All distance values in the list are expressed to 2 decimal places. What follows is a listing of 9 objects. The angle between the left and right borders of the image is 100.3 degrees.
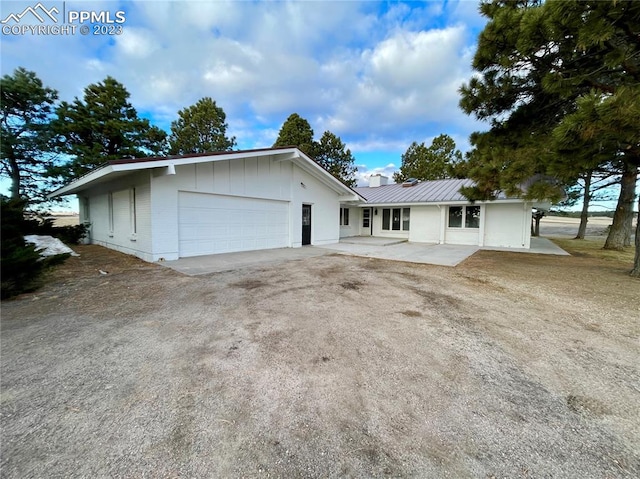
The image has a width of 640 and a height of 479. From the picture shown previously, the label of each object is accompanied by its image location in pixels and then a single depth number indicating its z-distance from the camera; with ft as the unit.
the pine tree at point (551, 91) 15.16
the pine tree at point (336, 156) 85.20
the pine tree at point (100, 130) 54.34
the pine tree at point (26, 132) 49.37
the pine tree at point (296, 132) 78.12
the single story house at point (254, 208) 27.63
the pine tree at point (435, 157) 86.43
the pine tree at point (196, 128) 76.95
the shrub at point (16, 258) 14.94
